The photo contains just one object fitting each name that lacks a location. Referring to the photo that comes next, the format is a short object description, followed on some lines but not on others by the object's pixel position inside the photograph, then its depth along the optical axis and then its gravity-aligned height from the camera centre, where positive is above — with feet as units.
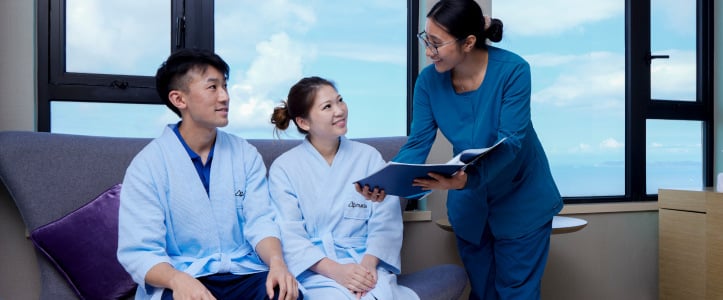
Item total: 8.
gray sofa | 5.76 -0.47
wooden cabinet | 8.36 -1.52
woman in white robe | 5.50 -0.64
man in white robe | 4.82 -0.55
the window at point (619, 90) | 9.66 +1.00
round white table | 6.81 -0.98
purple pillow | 5.71 -1.05
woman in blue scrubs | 5.30 -0.02
